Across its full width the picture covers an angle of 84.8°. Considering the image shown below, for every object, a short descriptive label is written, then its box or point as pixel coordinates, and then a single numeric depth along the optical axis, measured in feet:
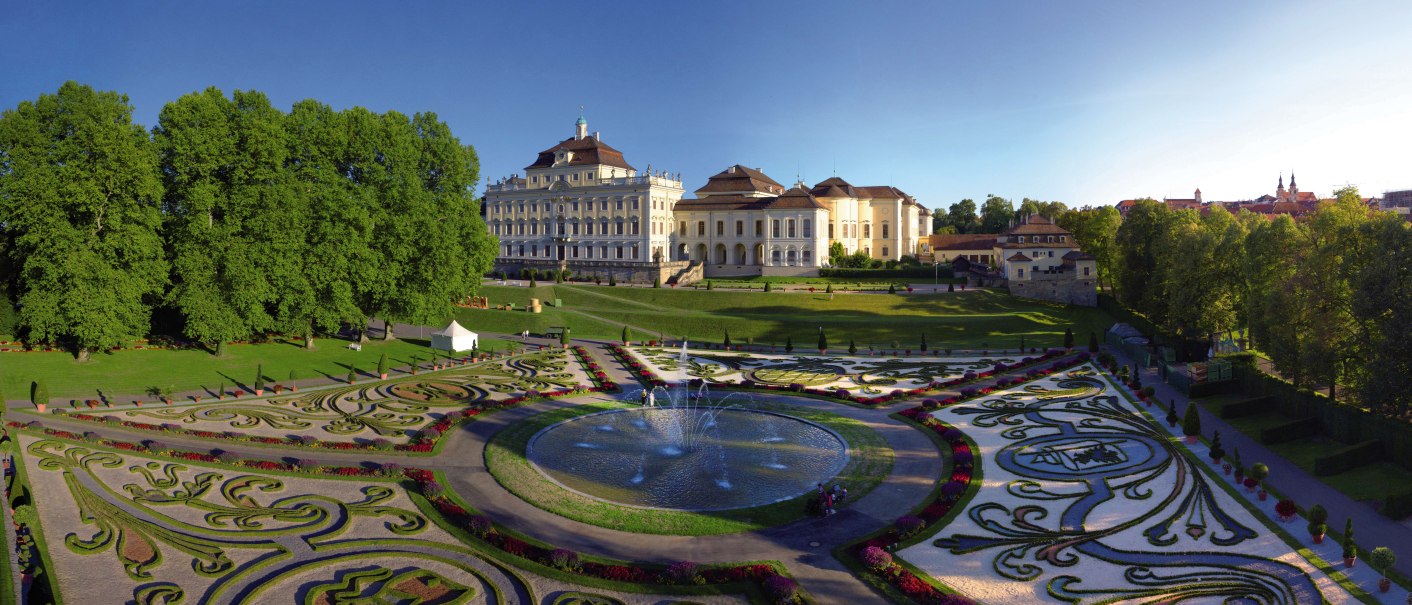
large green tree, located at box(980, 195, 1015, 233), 458.91
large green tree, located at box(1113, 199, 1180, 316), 225.15
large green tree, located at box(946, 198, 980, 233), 519.07
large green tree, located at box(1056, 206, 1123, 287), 289.12
